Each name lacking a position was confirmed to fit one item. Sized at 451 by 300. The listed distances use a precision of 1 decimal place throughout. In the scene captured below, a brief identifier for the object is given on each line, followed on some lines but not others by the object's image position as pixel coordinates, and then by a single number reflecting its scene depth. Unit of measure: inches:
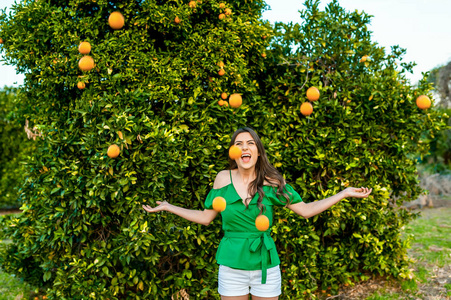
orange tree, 113.3
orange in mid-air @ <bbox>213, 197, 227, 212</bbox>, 89.4
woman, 86.1
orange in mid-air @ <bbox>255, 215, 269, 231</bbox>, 85.7
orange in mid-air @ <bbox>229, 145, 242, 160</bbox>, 91.6
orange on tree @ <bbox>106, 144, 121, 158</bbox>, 103.4
